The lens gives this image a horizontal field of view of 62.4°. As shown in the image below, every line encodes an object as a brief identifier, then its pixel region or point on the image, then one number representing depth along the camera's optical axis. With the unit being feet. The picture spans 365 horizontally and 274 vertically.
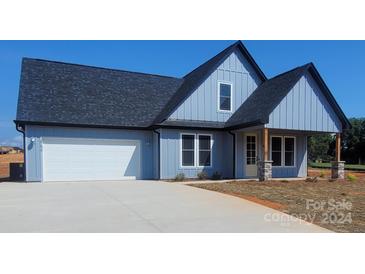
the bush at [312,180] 45.21
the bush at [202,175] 50.38
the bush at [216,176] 50.84
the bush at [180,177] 47.74
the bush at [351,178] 48.67
